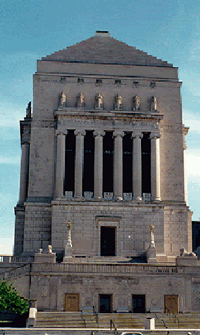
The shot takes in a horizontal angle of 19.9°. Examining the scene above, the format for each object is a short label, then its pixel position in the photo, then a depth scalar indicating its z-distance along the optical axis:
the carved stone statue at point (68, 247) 56.57
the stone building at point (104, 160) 61.16
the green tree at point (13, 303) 45.28
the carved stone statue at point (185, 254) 55.03
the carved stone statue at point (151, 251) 57.28
